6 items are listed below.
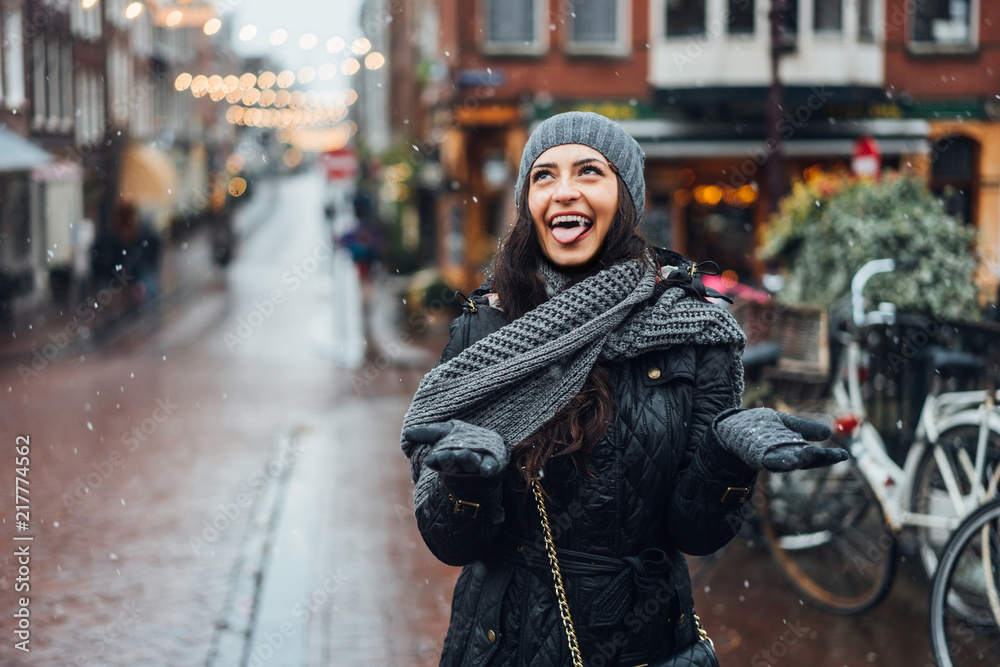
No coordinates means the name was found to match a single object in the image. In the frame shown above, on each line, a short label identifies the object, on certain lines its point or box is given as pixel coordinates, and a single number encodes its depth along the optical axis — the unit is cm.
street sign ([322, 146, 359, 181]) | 1956
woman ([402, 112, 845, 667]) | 207
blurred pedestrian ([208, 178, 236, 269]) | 2673
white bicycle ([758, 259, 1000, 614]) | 408
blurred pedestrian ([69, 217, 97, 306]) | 2067
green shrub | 552
